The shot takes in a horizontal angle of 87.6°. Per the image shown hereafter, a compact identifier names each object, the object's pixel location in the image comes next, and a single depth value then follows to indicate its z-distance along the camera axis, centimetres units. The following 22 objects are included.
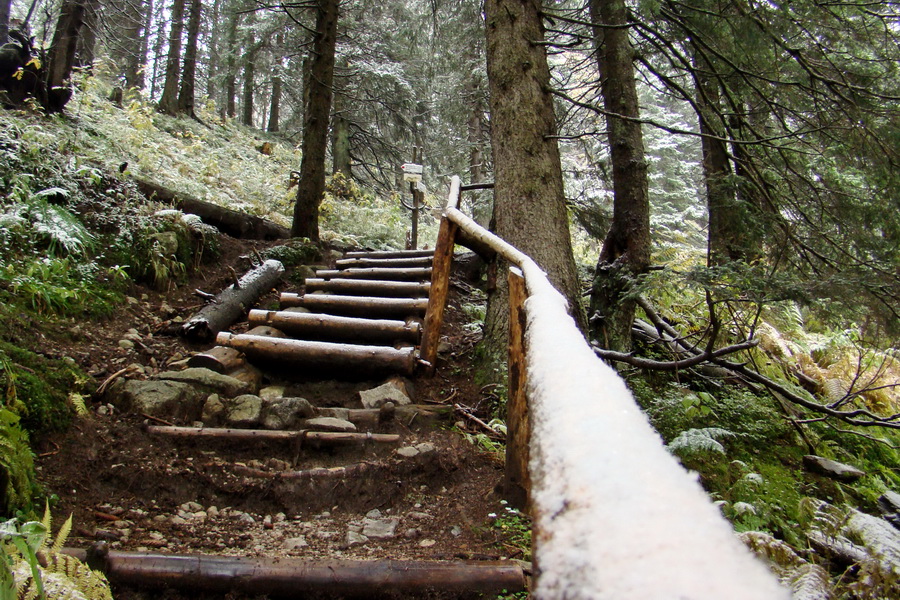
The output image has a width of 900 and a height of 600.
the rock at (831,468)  352
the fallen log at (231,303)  470
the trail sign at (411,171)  1041
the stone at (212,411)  343
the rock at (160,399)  328
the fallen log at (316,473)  290
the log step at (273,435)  311
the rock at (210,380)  368
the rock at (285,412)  343
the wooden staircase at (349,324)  427
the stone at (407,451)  318
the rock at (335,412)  367
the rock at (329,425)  344
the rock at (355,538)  244
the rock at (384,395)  389
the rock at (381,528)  252
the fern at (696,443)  307
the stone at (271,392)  394
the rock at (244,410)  341
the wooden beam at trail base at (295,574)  182
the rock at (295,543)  234
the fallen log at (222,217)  642
